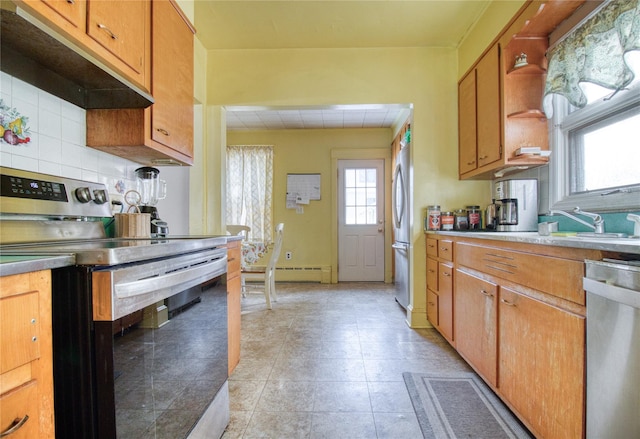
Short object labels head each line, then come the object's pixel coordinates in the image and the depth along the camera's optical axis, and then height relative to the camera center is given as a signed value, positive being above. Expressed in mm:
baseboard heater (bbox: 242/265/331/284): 4609 -878
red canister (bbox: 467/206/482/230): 2416 +1
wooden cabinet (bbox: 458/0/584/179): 1786 +868
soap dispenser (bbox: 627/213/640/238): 1156 -17
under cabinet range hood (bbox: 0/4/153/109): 914 +604
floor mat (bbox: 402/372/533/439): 1295 -958
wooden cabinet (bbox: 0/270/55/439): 542 -274
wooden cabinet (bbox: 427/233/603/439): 986 -471
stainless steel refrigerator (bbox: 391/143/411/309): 2803 -13
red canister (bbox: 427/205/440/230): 2498 +10
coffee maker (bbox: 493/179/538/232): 1959 +89
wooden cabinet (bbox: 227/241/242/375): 1700 -500
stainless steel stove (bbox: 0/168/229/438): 677 -286
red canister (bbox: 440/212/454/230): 2406 -7
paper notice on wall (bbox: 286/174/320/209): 4621 +505
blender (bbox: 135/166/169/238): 1666 +166
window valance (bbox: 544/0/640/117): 1260 +838
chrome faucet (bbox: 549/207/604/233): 1396 -15
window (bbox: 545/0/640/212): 1337 +577
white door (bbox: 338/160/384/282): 4605 -12
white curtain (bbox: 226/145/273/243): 4590 +506
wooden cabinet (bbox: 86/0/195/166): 1452 +574
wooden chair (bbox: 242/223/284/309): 3264 -586
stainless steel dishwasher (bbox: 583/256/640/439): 775 -376
